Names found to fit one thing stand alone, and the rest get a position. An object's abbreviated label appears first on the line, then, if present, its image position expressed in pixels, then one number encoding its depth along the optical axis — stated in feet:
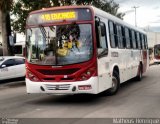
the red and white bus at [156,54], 103.37
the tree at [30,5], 64.48
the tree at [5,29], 63.08
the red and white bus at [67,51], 26.67
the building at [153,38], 173.06
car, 46.01
